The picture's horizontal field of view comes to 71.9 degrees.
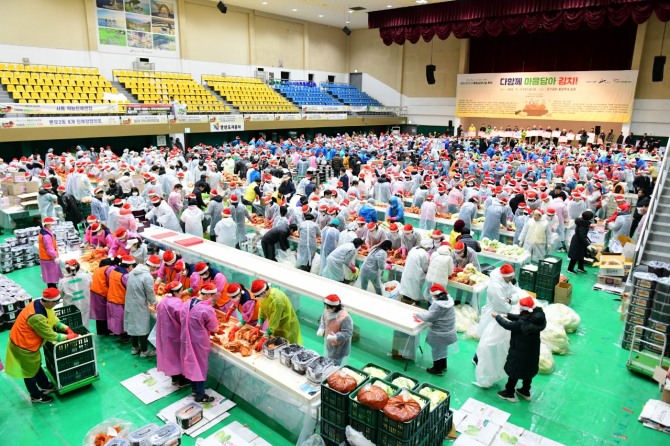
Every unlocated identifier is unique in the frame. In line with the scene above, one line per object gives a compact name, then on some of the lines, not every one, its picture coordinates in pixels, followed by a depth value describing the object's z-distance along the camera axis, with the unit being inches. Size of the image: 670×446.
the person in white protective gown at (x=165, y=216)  396.2
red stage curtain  865.5
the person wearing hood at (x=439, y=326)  223.8
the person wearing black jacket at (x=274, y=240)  368.5
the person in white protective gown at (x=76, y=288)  268.8
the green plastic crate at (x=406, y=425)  149.0
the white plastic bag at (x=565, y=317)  287.9
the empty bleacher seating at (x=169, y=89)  944.3
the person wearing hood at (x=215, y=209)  428.5
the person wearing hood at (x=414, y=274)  288.8
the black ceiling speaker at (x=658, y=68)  919.7
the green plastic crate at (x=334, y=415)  164.6
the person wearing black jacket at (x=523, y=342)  207.6
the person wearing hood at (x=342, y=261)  309.3
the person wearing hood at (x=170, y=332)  213.9
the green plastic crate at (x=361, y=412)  155.7
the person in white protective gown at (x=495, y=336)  228.7
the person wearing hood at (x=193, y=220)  396.8
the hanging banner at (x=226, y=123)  946.7
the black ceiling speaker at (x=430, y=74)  1240.8
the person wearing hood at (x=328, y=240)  343.3
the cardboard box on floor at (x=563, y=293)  325.1
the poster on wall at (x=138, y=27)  934.9
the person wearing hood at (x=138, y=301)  243.1
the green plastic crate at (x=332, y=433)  167.3
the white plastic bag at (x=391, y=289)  304.8
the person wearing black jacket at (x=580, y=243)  370.9
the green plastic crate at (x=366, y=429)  157.0
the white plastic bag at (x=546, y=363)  246.2
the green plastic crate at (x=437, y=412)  166.2
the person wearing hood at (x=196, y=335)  205.8
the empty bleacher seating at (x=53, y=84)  789.9
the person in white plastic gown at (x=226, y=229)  377.1
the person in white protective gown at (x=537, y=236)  357.4
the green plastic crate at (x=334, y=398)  163.0
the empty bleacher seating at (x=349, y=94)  1391.5
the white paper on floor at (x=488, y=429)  192.7
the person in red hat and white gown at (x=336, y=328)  211.5
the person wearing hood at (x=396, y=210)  432.7
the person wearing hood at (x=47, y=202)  422.9
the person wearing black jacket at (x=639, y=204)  425.8
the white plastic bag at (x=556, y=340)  265.4
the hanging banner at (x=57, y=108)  706.2
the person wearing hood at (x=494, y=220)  395.9
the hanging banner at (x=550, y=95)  1029.2
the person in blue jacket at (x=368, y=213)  400.3
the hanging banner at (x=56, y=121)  698.2
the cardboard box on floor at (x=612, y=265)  357.7
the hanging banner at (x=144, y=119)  818.8
